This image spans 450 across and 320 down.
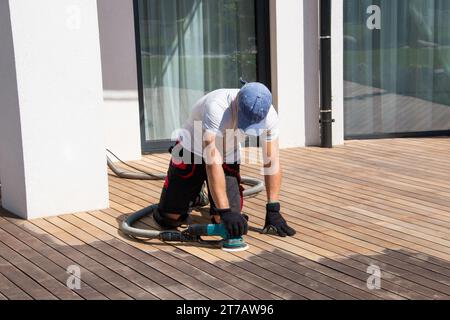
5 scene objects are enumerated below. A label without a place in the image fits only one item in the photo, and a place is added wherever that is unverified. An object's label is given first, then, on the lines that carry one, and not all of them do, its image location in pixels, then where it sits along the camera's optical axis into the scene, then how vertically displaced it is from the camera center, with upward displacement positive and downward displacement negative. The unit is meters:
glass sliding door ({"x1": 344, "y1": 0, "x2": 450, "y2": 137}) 8.86 -0.53
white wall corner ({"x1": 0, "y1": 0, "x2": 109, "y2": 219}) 5.38 -0.52
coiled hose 4.97 -1.34
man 4.62 -0.86
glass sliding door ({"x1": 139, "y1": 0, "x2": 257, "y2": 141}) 8.24 -0.26
